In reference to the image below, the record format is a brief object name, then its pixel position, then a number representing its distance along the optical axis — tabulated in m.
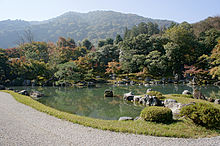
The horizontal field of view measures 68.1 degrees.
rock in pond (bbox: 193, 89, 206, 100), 15.05
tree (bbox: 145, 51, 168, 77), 34.62
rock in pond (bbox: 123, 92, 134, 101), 16.72
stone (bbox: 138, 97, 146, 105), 14.55
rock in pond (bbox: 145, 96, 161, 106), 13.81
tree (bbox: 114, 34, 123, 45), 53.41
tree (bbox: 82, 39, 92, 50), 58.00
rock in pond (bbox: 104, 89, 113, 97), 18.89
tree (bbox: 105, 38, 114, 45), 53.25
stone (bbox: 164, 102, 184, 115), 10.73
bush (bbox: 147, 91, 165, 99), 14.95
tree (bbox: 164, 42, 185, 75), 35.81
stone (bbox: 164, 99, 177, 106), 12.88
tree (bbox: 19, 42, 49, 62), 42.06
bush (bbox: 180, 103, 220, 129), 6.68
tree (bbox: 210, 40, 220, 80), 17.83
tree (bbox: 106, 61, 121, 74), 37.47
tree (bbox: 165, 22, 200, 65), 37.25
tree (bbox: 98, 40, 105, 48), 53.69
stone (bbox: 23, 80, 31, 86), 31.98
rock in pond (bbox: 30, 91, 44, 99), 18.99
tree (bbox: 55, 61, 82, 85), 29.45
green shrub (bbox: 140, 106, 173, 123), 7.77
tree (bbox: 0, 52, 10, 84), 31.53
